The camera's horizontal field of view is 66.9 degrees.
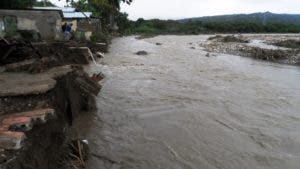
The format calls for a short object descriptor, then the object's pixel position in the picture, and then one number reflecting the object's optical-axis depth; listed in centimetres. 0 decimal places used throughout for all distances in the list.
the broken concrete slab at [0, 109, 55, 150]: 308
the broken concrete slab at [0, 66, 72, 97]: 437
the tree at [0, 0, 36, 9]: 1498
